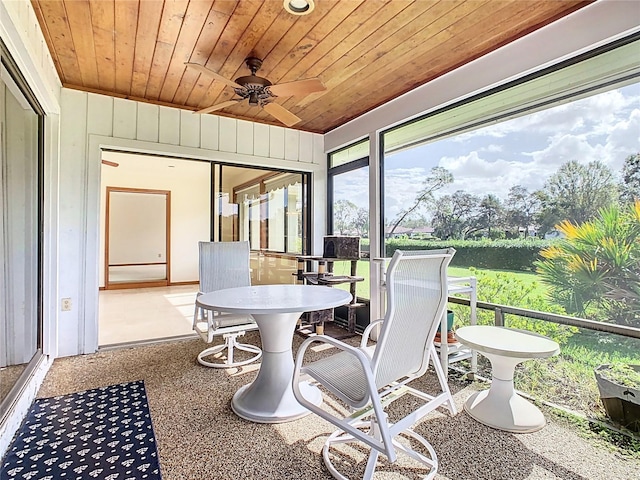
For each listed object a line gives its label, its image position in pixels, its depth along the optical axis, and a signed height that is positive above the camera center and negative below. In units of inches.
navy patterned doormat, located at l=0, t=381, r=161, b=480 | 63.1 -41.9
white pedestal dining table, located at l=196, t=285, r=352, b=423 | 80.1 -29.1
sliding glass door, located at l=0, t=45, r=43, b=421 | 76.7 +3.5
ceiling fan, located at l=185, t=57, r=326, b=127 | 92.7 +43.7
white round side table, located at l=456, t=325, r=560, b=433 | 77.5 -34.4
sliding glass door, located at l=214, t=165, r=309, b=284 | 158.6 +13.2
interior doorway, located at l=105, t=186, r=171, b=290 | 285.3 +4.3
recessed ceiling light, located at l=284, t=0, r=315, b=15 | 78.3 +54.9
